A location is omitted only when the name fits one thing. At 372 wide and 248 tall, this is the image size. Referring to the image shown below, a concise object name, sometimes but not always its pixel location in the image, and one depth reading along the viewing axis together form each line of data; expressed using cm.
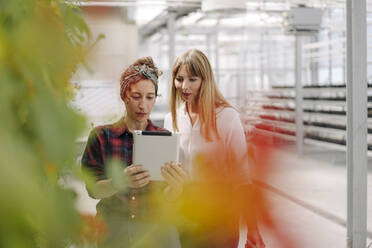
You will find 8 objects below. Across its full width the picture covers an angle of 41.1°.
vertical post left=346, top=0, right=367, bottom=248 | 285
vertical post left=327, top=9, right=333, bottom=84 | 953
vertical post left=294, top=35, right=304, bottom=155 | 716
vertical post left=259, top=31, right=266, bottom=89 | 1049
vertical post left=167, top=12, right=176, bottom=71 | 722
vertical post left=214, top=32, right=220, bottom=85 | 987
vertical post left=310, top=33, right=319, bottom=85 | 1091
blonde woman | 150
